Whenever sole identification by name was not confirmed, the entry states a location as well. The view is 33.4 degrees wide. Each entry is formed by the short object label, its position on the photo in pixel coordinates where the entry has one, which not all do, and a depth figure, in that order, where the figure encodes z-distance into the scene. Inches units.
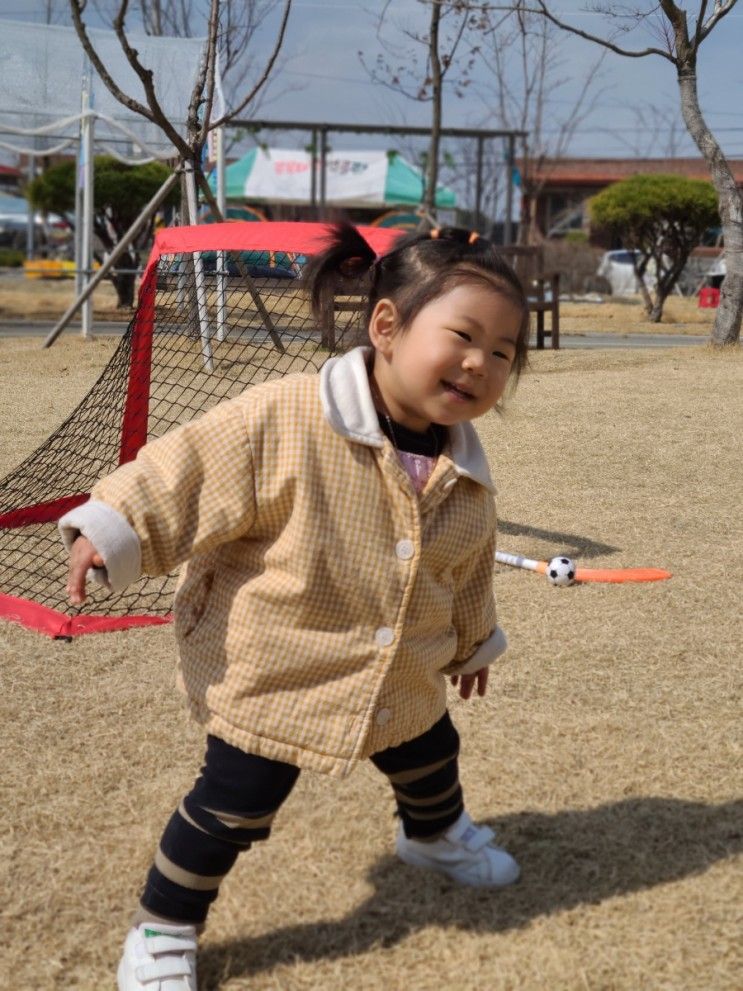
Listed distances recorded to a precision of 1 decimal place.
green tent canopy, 1096.2
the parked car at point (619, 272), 1002.1
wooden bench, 405.1
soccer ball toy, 154.1
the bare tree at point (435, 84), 549.6
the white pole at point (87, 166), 410.9
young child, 72.0
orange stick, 157.1
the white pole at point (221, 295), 180.2
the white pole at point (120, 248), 315.6
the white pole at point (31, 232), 951.9
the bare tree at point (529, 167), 925.8
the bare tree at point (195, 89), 270.4
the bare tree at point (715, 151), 394.3
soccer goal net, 141.9
